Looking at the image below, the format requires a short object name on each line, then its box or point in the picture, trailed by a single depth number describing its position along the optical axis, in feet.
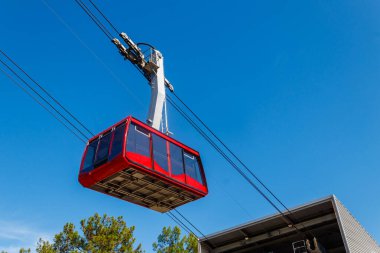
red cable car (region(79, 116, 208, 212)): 32.17
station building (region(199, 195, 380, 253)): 42.83
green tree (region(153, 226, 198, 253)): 107.86
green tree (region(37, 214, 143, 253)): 86.99
